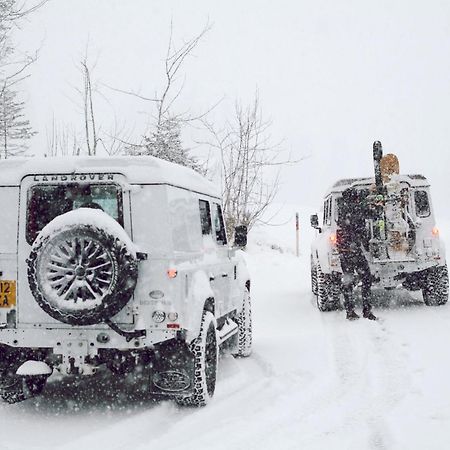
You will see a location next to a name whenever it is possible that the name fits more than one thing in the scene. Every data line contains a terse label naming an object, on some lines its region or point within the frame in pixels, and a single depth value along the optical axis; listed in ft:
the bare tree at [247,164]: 64.03
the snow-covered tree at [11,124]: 93.09
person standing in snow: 29.45
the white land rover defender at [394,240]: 31.71
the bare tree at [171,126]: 49.98
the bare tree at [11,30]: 43.47
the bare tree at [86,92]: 53.78
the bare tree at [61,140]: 69.72
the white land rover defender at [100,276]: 14.19
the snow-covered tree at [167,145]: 53.93
